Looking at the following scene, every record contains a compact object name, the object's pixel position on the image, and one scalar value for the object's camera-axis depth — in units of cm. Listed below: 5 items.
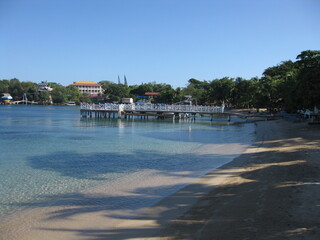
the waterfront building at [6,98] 14775
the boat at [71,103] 15688
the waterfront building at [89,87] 17088
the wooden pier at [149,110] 5200
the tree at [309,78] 2300
